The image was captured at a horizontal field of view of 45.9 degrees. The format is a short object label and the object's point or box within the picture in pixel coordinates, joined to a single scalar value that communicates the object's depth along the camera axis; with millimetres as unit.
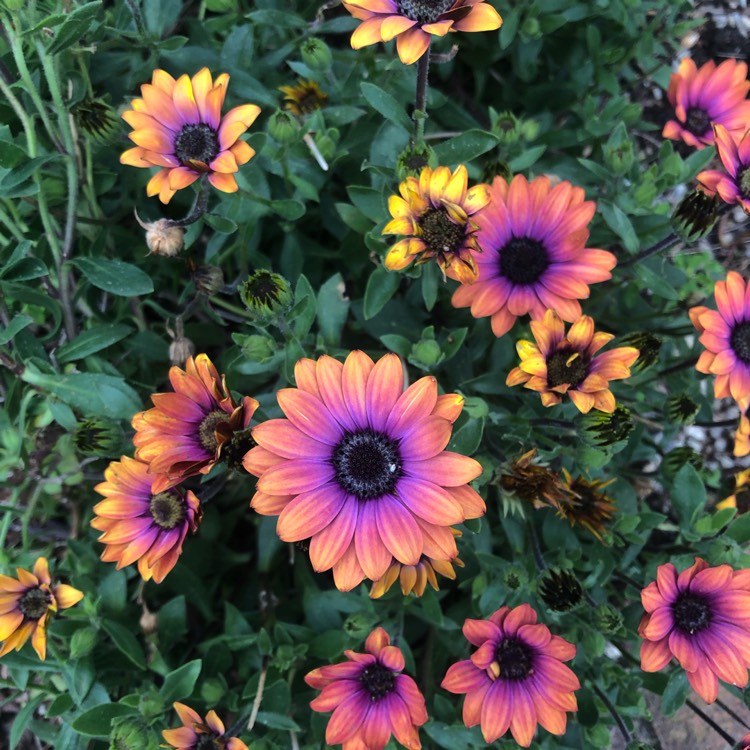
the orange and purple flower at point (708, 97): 378
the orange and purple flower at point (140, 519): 289
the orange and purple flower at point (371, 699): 288
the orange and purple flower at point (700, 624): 283
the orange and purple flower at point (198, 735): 291
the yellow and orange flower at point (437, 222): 277
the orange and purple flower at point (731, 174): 309
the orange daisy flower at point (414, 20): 265
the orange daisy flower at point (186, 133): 289
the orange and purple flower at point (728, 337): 309
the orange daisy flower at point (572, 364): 285
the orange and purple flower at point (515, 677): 288
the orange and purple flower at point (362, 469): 253
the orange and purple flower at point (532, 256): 314
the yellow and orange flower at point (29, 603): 301
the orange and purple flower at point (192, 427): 268
